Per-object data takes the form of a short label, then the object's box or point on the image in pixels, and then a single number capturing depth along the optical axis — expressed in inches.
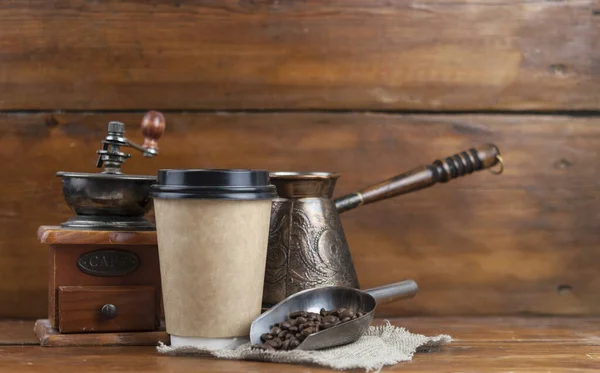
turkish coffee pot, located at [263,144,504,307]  50.6
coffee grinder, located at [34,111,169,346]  47.9
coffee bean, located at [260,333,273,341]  44.5
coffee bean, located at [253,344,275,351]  43.3
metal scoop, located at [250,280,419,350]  44.2
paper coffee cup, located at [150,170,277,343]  43.6
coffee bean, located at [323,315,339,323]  44.7
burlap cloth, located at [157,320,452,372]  41.8
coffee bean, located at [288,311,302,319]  46.2
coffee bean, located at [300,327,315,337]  43.5
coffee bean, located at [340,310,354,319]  45.3
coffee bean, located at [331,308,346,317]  45.9
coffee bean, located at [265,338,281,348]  43.6
